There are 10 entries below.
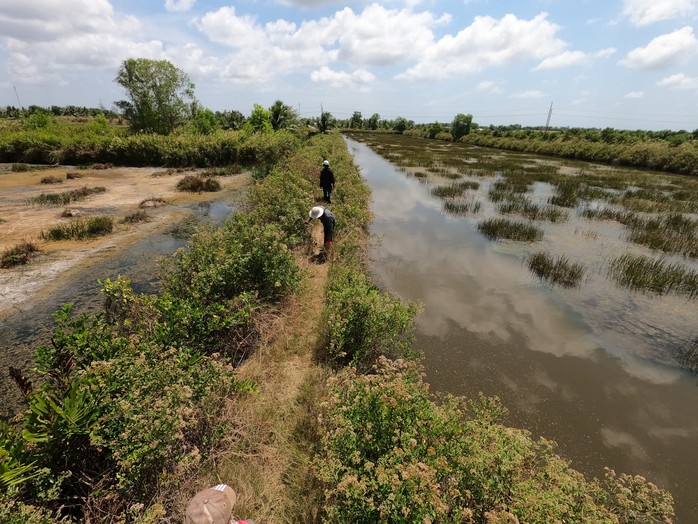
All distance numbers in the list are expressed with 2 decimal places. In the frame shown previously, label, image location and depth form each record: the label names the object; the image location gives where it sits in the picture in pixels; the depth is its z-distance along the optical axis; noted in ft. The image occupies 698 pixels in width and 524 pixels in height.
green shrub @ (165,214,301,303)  17.11
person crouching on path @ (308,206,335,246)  26.91
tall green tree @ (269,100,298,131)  119.55
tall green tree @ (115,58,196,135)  107.76
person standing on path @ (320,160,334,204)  39.12
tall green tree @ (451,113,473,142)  192.07
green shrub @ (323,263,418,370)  16.69
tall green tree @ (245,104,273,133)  122.72
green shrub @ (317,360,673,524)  7.66
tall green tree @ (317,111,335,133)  137.39
